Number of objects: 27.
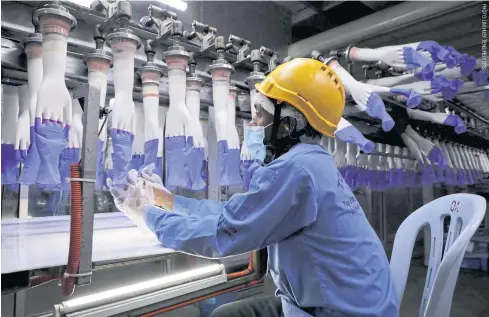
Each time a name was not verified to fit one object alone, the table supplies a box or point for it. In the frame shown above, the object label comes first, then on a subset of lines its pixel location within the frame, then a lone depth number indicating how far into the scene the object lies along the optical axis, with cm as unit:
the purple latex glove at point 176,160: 164
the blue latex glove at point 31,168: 118
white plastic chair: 135
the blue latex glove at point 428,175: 347
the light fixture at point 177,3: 183
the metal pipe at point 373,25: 230
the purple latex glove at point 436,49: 191
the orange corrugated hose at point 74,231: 90
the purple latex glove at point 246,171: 198
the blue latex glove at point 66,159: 133
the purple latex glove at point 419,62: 190
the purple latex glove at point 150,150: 160
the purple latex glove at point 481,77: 247
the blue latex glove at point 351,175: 296
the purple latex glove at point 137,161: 161
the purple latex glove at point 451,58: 193
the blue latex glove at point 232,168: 189
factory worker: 110
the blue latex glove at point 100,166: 140
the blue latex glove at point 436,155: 332
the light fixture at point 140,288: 107
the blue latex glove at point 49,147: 113
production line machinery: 96
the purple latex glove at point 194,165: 167
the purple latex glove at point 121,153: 138
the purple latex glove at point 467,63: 203
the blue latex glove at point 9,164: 127
